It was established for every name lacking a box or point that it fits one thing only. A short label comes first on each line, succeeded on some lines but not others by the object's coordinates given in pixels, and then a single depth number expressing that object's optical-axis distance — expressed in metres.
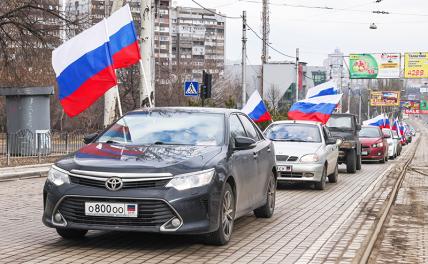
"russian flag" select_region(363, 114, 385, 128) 43.99
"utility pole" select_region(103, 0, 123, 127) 24.92
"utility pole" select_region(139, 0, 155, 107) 21.98
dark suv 22.22
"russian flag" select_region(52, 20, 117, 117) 11.64
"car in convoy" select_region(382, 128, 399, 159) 36.05
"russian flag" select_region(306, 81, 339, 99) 23.91
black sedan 7.10
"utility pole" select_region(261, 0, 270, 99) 55.57
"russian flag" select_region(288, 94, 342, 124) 23.27
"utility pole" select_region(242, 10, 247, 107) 34.53
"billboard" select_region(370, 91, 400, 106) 89.00
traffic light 25.09
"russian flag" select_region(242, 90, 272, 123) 22.83
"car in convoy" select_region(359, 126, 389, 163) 29.17
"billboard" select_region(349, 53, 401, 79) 56.81
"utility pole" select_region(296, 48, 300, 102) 49.62
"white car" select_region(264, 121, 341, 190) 15.21
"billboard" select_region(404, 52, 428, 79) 55.47
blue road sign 25.31
